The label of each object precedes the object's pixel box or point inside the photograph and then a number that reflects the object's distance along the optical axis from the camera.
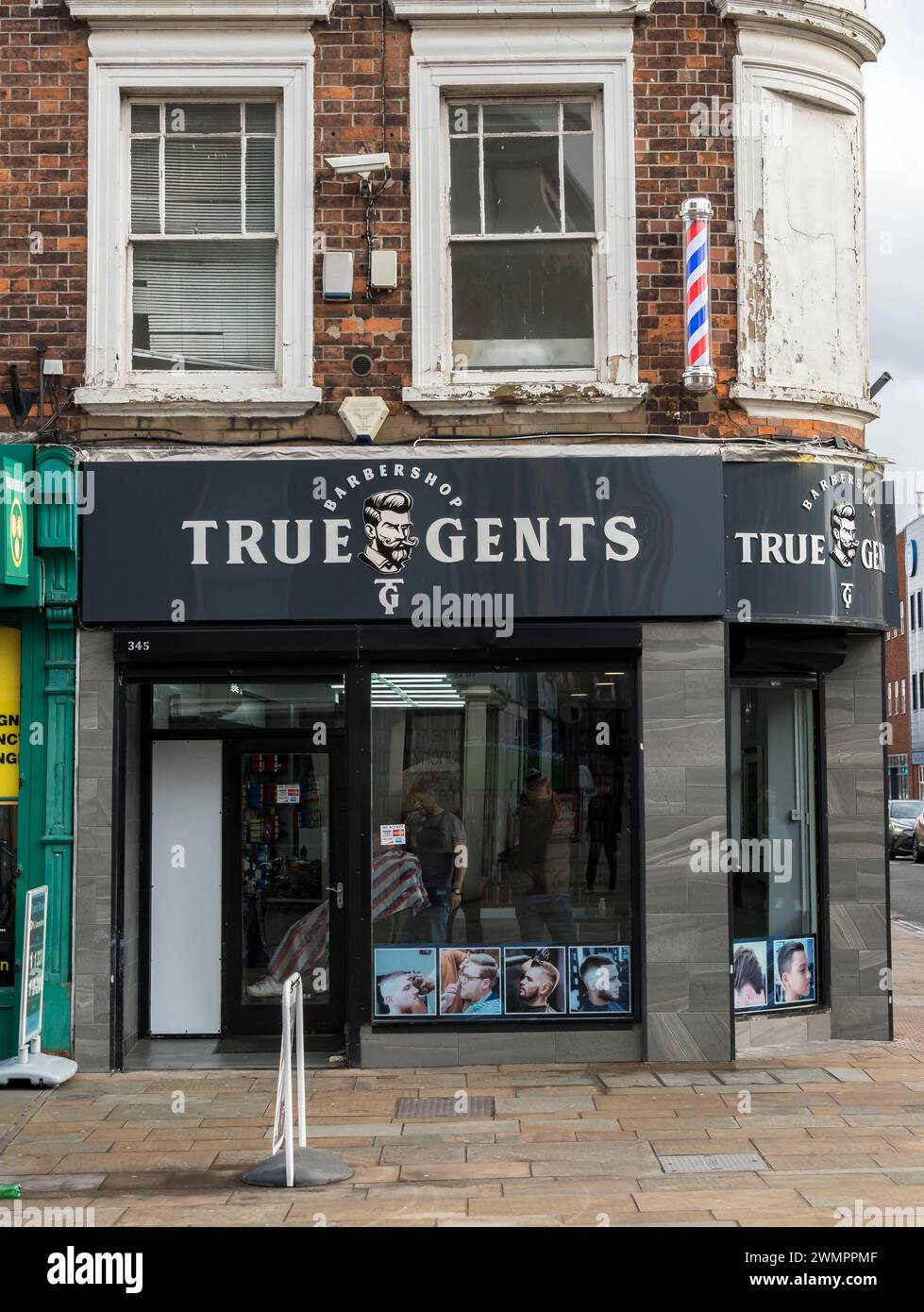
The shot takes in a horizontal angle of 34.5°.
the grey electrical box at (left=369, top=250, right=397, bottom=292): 10.13
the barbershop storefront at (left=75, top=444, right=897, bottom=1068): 9.98
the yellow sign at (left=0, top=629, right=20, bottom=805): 10.14
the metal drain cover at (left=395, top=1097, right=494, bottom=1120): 8.60
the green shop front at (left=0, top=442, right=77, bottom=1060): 9.90
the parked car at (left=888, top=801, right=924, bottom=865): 33.85
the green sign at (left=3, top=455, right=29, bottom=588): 9.53
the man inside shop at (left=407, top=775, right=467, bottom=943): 10.16
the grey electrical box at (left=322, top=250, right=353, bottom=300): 10.13
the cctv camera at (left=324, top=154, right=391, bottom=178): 10.05
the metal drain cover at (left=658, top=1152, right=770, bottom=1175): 7.39
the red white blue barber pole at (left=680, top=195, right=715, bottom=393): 10.03
